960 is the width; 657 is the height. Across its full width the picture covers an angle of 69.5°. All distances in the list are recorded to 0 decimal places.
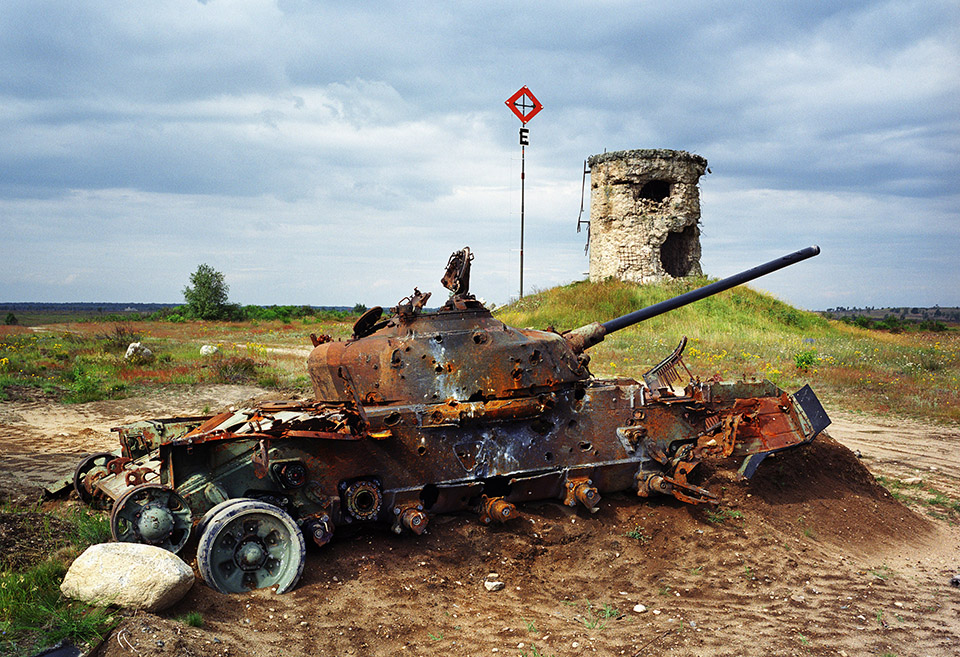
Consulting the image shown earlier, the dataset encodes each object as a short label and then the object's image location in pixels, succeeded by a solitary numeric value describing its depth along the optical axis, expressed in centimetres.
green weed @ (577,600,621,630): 568
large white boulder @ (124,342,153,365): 2158
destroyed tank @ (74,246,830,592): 595
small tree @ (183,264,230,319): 5212
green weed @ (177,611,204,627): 486
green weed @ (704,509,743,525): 801
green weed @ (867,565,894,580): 725
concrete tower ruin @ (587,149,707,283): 3025
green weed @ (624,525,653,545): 744
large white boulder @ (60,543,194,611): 488
